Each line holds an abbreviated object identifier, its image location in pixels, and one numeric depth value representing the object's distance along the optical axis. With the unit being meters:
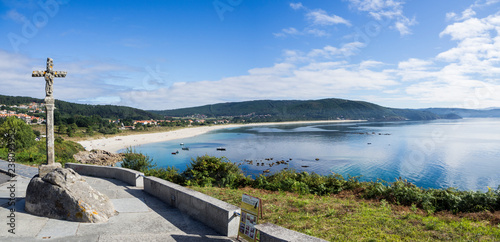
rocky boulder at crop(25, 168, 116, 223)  6.43
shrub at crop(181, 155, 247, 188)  12.51
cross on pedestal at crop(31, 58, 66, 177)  9.35
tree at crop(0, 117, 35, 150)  28.44
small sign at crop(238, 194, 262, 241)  5.18
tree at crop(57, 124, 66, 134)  81.97
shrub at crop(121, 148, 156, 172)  15.15
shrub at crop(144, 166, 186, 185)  12.12
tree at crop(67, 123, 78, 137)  80.56
